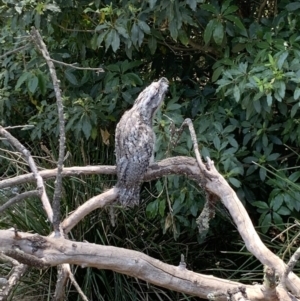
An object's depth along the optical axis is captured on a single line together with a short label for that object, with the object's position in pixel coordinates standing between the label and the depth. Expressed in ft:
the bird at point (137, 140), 8.80
